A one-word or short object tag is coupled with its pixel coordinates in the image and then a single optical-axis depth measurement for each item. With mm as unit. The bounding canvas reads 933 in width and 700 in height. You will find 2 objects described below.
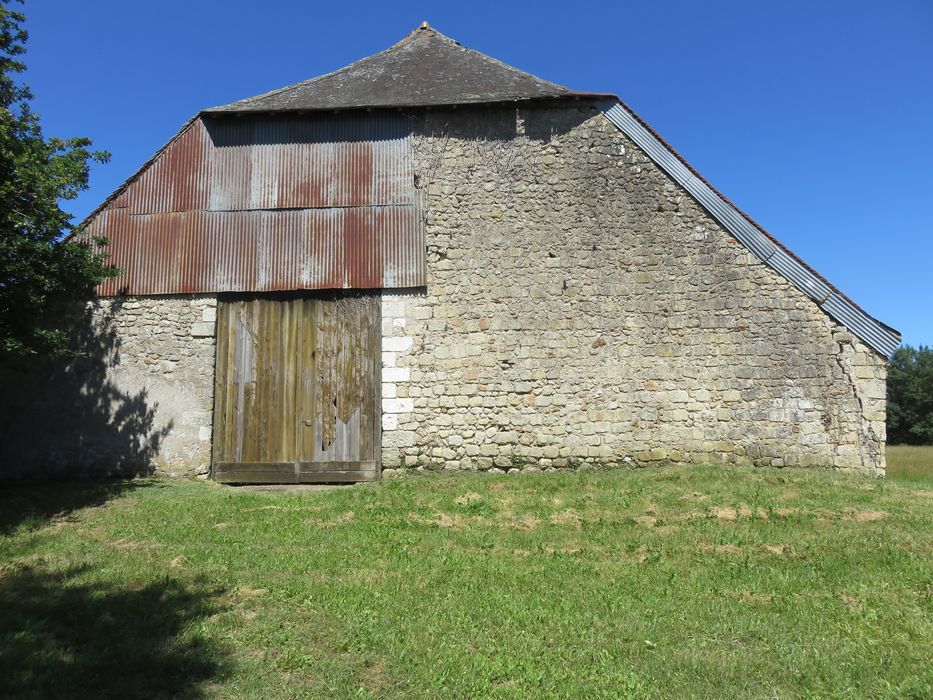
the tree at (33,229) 7371
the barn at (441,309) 9797
